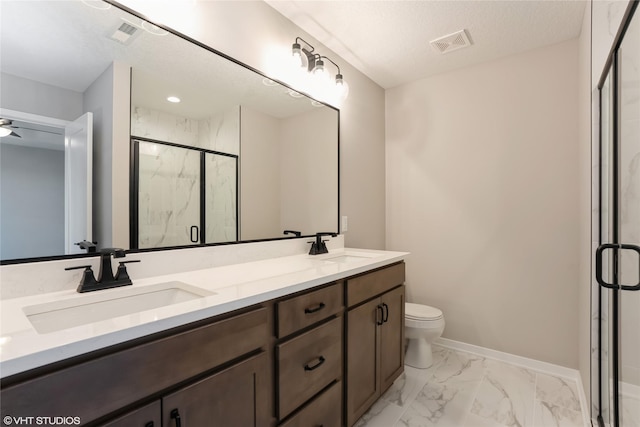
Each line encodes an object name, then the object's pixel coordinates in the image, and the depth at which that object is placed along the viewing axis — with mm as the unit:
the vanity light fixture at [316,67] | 1927
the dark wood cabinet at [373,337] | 1482
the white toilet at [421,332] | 2168
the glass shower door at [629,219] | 1012
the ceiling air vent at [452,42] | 2092
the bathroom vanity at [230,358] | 633
